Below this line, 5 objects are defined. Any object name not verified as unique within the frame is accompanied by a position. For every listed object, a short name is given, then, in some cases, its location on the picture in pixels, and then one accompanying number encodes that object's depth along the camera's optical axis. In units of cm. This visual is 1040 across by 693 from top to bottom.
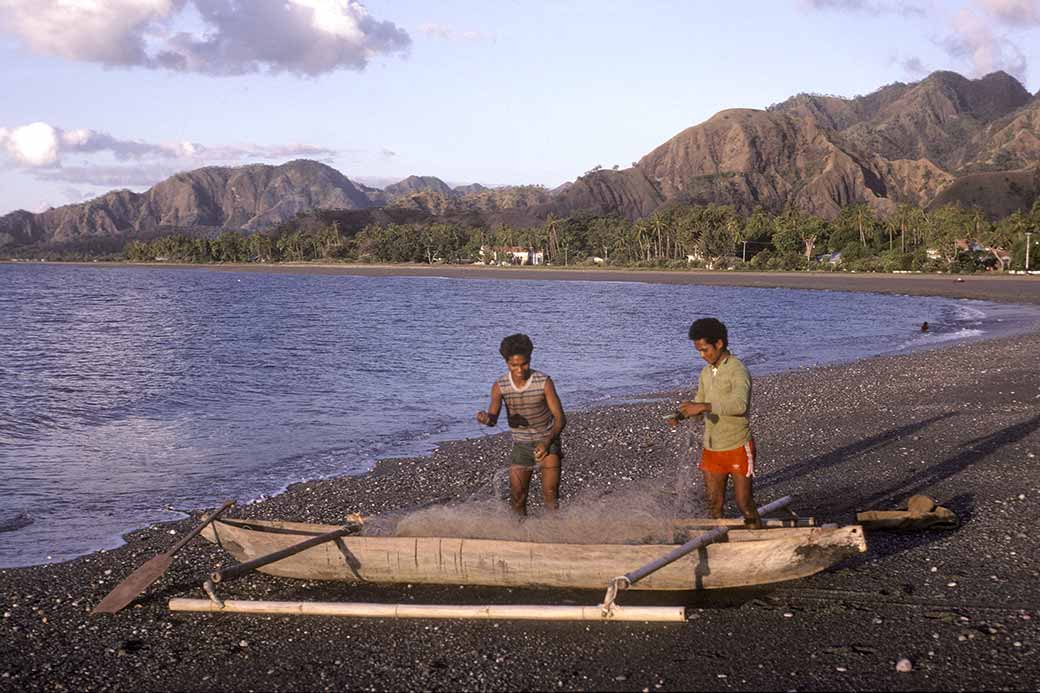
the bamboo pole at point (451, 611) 685
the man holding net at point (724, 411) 812
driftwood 934
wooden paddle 784
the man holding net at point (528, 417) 845
